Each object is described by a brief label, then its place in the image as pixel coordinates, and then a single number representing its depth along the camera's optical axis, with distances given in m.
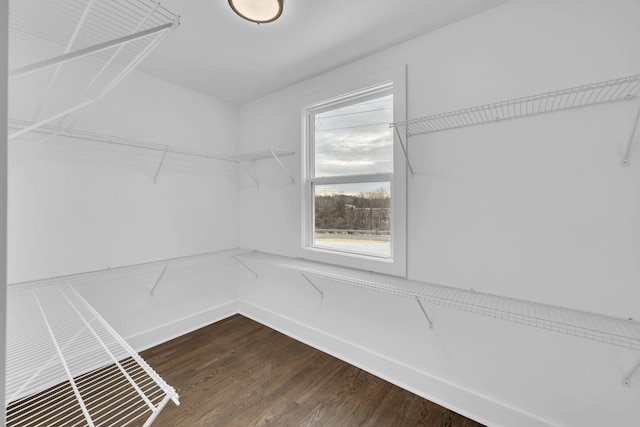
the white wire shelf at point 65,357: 1.50
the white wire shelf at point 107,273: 1.61
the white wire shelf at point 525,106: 1.16
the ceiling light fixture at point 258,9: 1.33
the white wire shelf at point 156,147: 1.70
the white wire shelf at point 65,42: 1.44
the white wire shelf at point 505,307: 1.10
